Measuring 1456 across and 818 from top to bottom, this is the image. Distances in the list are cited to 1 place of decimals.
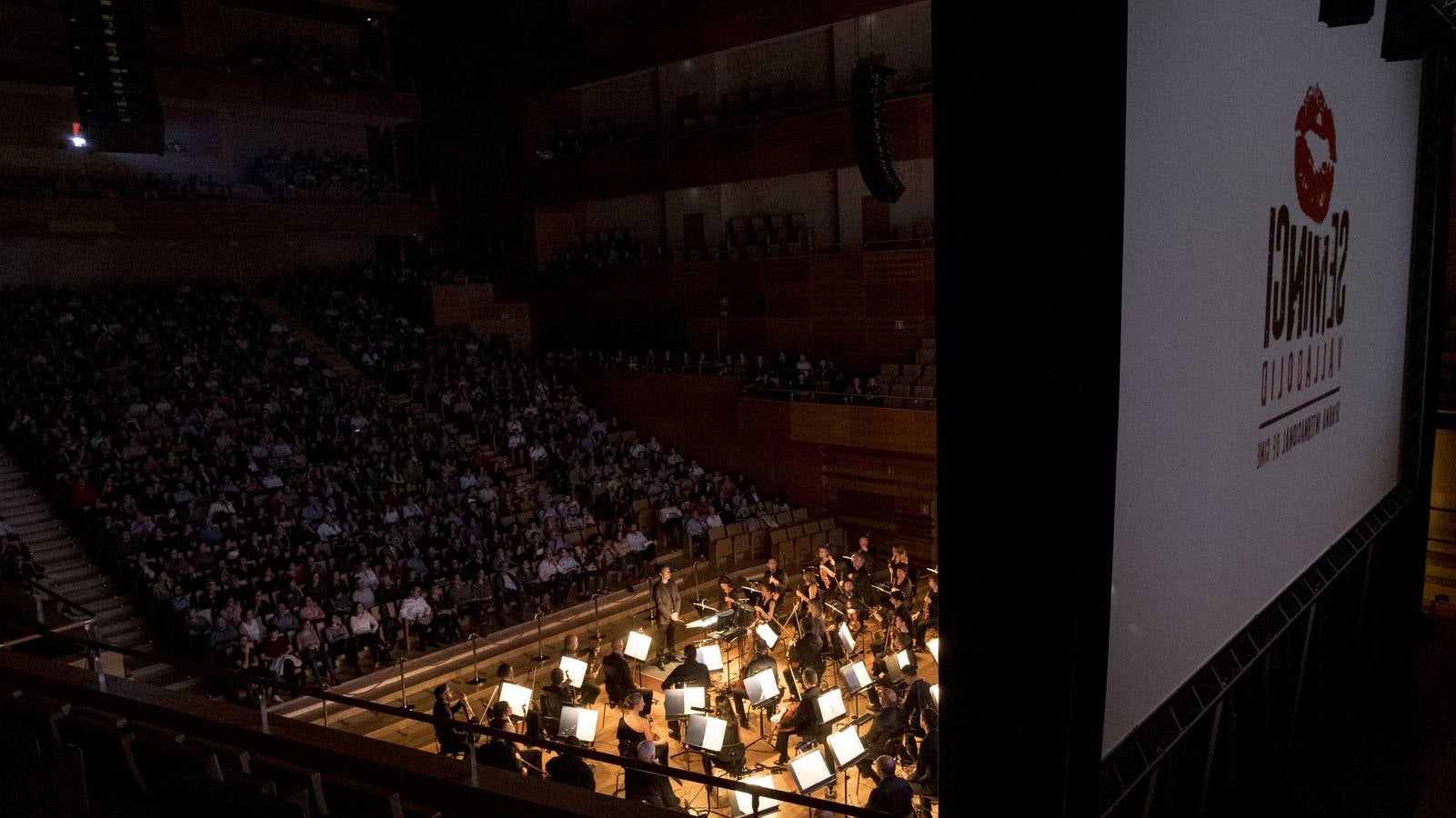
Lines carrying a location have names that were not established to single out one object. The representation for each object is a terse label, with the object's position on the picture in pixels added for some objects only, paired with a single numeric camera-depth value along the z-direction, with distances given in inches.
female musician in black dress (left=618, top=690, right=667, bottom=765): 255.8
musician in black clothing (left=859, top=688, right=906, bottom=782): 270.2
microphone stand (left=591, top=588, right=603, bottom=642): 439.0
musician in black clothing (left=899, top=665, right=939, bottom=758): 279.3
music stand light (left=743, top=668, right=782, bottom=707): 295.6
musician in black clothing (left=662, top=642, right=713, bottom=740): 306.7
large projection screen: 152.6
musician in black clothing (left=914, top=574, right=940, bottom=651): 394.6
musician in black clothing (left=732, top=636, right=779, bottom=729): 308.6
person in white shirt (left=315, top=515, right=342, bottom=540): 453.1
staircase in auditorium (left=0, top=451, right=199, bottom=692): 376.8
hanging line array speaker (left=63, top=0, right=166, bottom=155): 319.6
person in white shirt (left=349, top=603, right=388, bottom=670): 378.3
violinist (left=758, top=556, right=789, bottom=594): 416.6
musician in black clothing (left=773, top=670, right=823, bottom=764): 282.2
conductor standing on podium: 394.6
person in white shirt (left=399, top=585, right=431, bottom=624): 397.7
